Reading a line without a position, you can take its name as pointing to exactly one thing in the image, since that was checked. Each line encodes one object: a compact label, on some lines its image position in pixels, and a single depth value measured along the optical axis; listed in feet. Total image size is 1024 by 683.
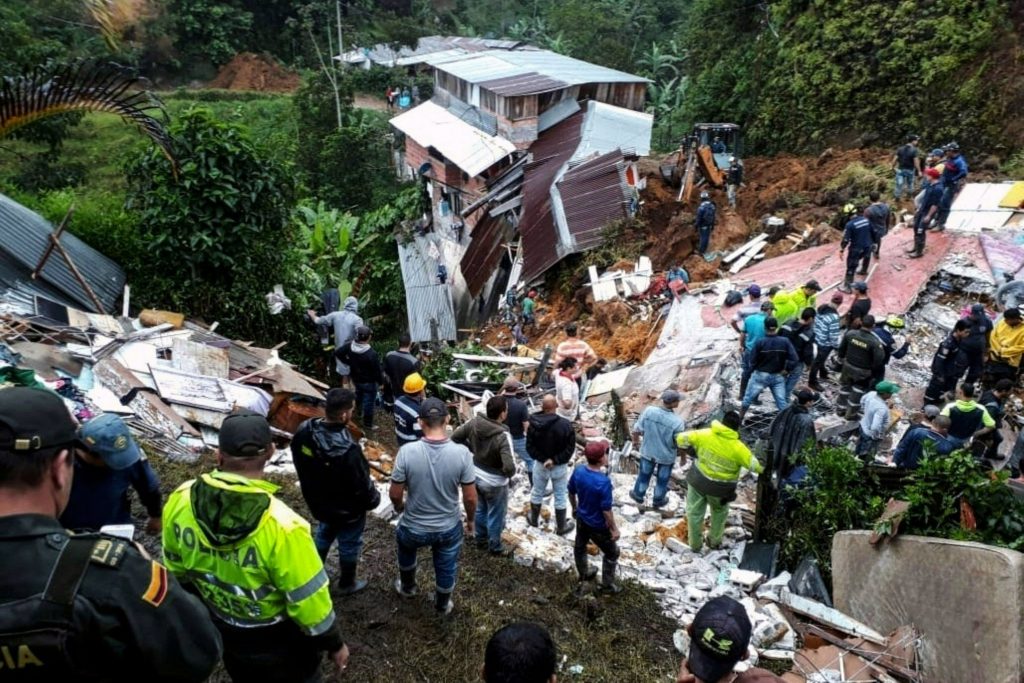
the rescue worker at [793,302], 31.94
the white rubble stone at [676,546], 22.48
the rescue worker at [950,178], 39.86
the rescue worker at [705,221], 48.44
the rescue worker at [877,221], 37.37
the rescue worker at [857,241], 36.35
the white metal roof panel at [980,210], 39.91
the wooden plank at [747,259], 48.02
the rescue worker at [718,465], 20.62
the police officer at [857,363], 29.04
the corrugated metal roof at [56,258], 30.88
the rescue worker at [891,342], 29.66
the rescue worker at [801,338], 30.30
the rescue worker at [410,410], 20.79
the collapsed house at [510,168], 56.34
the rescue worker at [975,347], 28.40
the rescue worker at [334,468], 14.03
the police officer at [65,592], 5.64
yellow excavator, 58.13
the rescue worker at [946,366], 28.50
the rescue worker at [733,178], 57.47
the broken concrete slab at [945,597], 14.33
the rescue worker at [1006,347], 27.99
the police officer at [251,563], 9.36
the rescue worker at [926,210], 37.50
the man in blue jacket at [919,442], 21.88
